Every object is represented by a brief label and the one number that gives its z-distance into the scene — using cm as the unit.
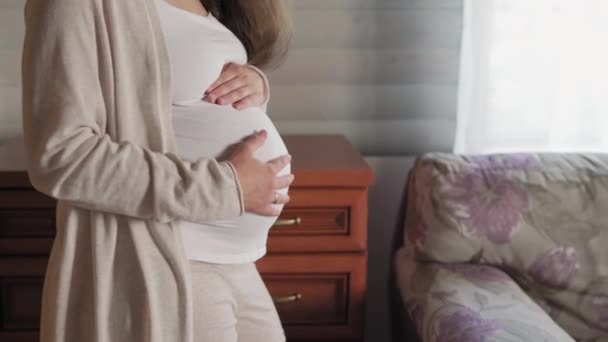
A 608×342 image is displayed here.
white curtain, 175
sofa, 152
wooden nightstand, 140
